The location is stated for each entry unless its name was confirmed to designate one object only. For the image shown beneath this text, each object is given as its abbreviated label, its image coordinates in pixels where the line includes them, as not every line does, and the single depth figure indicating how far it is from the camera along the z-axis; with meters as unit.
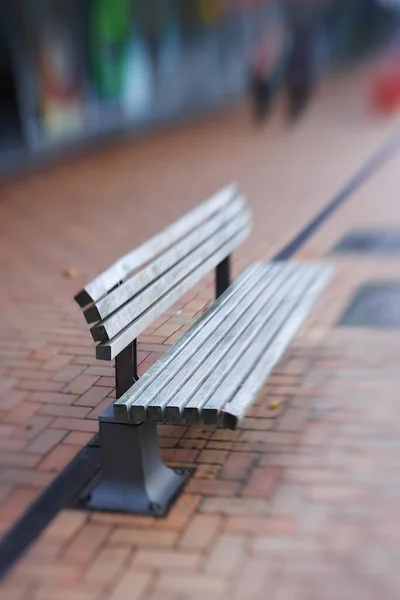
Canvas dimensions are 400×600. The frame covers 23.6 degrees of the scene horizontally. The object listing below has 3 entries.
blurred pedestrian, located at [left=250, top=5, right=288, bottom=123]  16.41
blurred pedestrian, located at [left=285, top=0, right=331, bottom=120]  16.66
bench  3.17
